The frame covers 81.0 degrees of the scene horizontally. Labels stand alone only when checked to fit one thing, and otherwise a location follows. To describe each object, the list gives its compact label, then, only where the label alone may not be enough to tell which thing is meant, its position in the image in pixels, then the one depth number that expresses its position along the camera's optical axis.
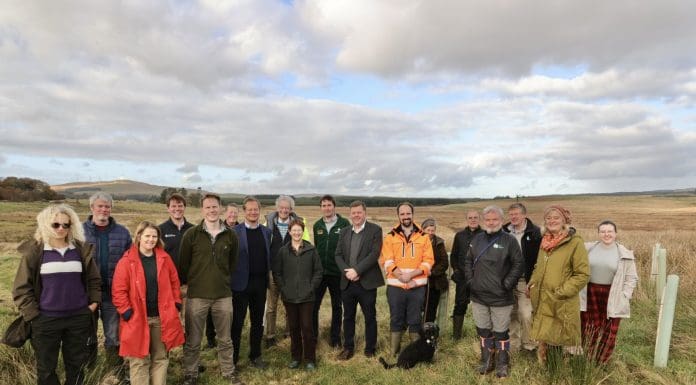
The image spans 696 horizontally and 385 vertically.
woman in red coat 4.44
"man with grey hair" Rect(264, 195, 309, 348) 6.42
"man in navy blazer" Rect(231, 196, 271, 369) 5.66
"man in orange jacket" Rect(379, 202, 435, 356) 5.79
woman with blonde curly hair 4.12
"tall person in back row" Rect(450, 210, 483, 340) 6.56
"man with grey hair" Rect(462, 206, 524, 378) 5.19
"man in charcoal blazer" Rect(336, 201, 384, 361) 5.95
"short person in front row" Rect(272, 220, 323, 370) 5.72
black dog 5.64
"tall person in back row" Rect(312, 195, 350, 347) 6.40
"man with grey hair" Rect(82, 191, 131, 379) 4.95
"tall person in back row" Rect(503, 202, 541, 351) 5.78
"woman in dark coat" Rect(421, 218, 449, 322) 6.56
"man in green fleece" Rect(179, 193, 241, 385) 5.12
